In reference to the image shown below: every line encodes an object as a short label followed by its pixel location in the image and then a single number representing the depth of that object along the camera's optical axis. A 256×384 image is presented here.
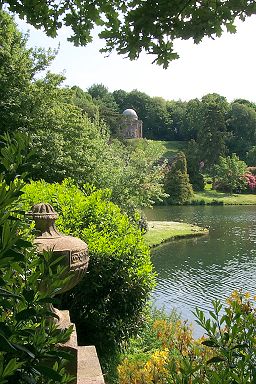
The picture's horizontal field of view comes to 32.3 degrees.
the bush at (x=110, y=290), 5.93
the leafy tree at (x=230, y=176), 50.59
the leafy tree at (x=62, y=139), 13.57
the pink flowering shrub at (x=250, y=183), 51.59
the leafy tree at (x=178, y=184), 42.98
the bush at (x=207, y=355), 1.75
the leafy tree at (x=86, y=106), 48.70
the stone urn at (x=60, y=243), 4.57
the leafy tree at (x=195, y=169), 50.81
